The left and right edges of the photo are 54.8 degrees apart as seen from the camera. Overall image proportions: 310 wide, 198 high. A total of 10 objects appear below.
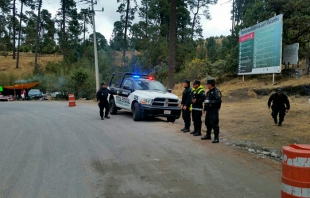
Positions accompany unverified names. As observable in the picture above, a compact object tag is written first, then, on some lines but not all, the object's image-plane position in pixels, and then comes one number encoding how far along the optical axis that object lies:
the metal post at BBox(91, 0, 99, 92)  25.86
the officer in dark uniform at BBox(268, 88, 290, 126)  10.86
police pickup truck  12.15
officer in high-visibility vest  9.23
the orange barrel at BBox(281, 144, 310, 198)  3.38
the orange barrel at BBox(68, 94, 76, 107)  22.02
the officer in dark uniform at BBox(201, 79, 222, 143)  8.18
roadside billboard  20.05
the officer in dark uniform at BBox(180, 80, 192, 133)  9.98
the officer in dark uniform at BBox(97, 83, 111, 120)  13.22
